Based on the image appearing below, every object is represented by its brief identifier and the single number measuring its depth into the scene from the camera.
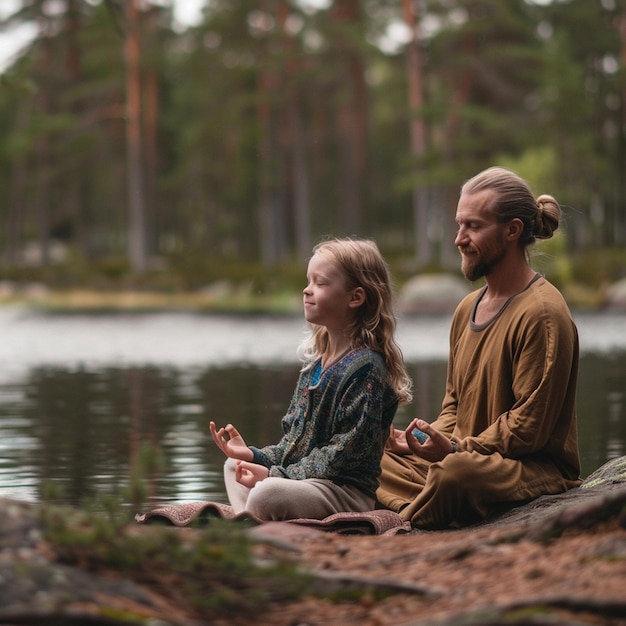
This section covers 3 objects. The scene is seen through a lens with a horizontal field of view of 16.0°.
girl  9.34
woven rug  9.18
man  9.34
